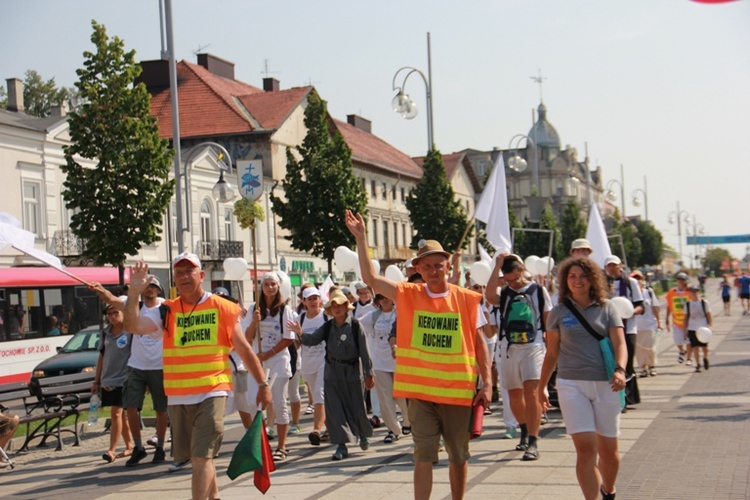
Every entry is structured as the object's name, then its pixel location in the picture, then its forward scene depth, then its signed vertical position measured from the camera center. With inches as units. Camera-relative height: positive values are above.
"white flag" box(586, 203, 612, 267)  597.7 +3.8
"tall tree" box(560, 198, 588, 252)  3848.4 +74.9
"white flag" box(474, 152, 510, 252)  546.0 +21.3
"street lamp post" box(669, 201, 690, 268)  4208.2 +53.8
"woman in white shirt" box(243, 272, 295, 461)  432.8 -37.7
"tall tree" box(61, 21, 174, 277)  885.2 +88.9
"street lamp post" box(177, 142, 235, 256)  950.4 +61.2
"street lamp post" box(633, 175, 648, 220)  3056.1 +140.1
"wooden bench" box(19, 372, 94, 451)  501.7 -70.3
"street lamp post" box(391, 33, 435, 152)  1093.8 +168.0
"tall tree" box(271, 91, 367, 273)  1434.5 +90.2
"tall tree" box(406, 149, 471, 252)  1857.8 +80.6
